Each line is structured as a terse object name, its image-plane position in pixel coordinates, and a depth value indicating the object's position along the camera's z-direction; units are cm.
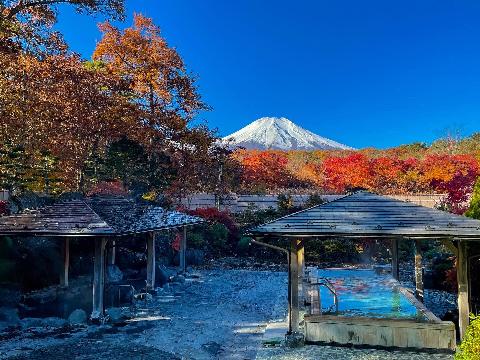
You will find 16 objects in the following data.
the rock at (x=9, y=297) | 1059
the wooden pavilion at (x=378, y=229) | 842
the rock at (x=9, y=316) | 1023
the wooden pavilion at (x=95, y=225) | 1069
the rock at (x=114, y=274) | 1342
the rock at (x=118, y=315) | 1088
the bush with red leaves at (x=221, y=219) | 2275
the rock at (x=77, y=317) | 1059
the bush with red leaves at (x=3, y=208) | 1494
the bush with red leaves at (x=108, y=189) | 2256
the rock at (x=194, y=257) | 2009
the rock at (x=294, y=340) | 849
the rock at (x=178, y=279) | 1598
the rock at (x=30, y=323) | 1023
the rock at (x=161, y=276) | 1527
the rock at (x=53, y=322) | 1031
